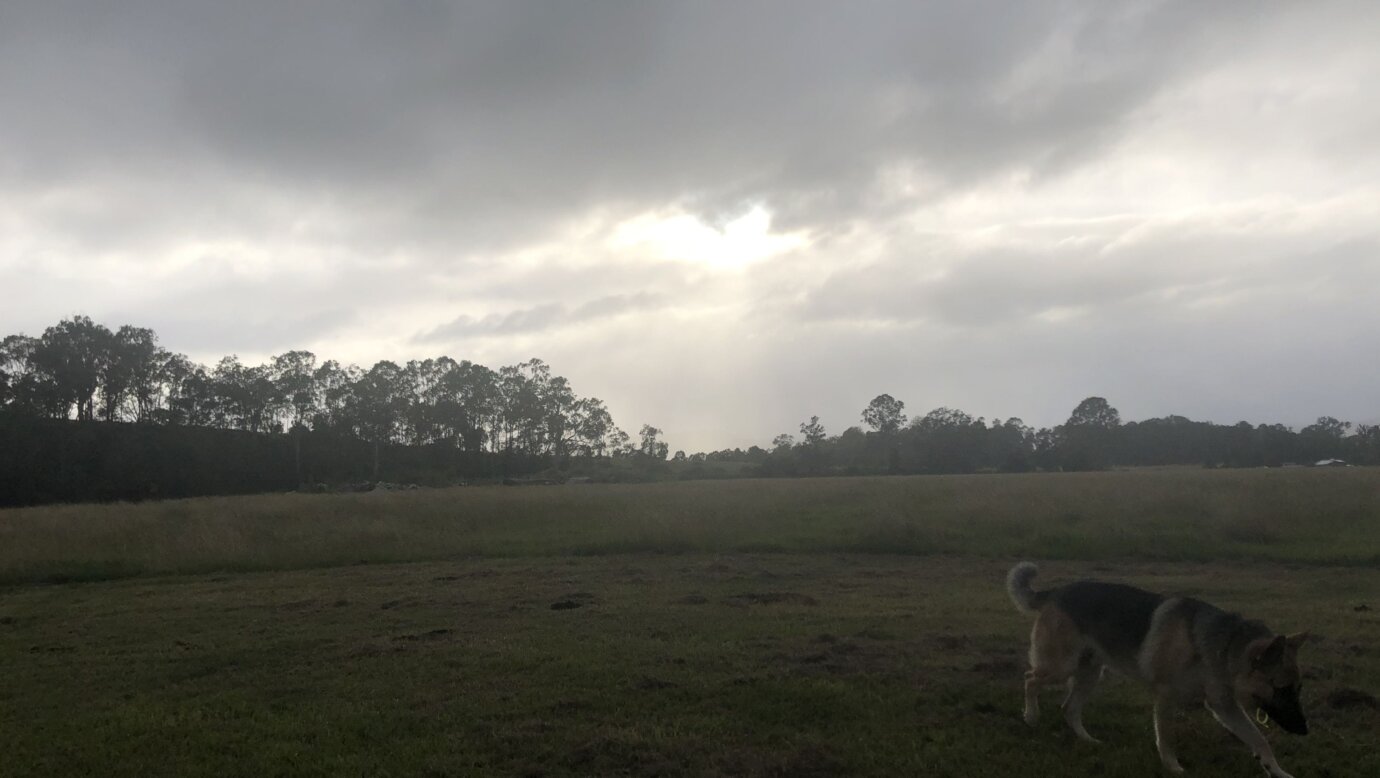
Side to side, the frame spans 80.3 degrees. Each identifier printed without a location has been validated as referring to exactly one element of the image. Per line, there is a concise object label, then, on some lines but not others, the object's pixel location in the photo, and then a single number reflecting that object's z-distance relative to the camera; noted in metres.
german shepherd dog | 5.41
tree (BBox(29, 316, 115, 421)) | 66.81
